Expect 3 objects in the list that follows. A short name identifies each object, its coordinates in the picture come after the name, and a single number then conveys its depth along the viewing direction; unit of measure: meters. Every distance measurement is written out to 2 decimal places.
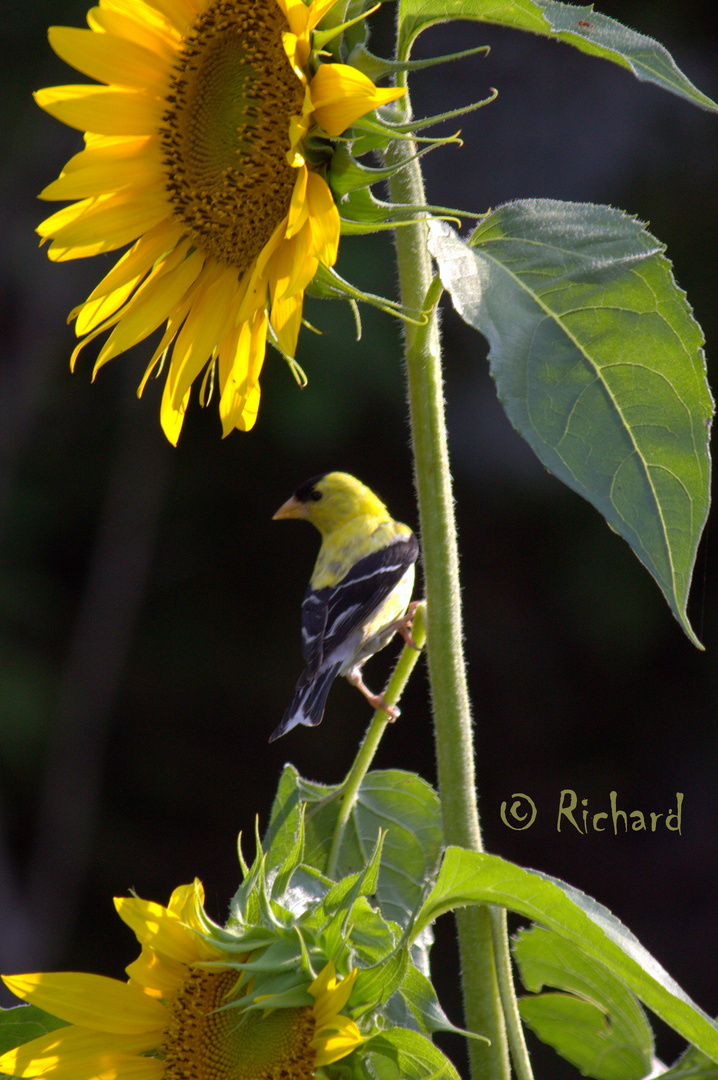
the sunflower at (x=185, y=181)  4.43
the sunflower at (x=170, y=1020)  4.39
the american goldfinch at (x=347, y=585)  6.98
